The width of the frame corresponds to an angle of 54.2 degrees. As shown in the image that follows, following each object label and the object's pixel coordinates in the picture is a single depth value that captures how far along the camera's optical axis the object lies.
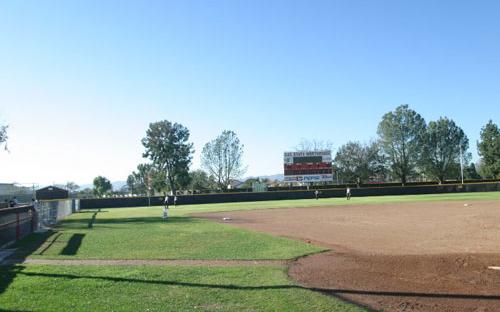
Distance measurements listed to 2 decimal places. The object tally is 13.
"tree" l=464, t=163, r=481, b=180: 127.89
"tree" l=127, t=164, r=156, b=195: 142.00
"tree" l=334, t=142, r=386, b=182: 121.94
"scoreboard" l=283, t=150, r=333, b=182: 76.75
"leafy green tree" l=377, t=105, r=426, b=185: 113.62
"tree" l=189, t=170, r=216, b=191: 128.50
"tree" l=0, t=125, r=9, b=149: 45.47
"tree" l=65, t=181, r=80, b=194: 144.12
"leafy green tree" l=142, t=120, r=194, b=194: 117.62
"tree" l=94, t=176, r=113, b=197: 149.12
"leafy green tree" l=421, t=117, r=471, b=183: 117.31
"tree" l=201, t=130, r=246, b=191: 126.62
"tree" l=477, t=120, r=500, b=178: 110.25
